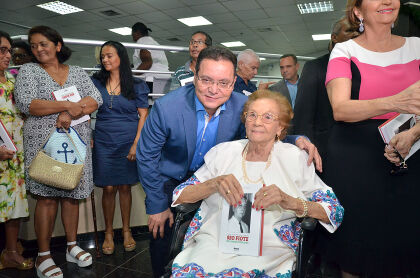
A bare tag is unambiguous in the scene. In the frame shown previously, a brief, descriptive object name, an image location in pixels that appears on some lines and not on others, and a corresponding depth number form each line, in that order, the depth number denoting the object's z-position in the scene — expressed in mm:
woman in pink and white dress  1142
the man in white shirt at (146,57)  3807
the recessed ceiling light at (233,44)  11152
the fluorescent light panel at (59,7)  7402
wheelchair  1198
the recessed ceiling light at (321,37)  10120
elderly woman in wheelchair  1227
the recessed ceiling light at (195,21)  8531
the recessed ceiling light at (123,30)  9444
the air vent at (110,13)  7945
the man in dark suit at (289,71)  4250
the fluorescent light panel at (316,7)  7516
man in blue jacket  1548
